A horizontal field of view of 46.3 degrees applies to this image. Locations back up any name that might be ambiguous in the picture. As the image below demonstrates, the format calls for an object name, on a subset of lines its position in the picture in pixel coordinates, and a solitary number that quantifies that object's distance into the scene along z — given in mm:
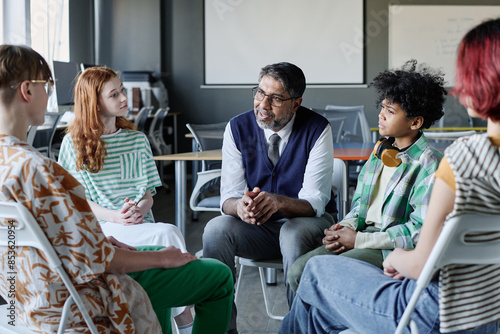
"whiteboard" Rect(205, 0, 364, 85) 7812
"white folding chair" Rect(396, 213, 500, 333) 1103
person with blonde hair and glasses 1216
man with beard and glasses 2105
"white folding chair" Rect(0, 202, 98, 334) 1163
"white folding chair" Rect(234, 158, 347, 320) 2615
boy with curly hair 1782
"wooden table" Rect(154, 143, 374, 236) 3012
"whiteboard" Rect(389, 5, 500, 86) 7777
